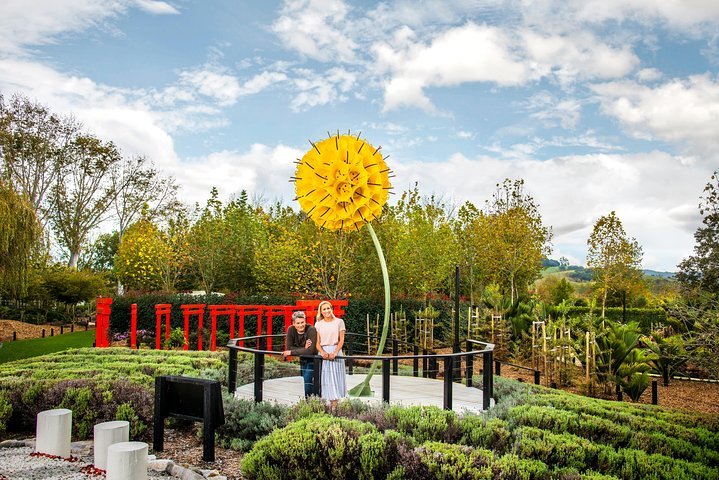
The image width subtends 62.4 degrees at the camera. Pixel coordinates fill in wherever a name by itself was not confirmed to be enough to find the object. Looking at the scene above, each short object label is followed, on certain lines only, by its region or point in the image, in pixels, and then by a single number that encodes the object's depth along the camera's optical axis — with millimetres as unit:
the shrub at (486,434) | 5504
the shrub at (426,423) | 5656
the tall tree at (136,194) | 36438
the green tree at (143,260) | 23609
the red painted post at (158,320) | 14359
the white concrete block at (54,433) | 6039
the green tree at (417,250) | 19312
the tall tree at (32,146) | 30891
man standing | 7941
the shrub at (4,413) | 7141
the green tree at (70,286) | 29766
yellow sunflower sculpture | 7930
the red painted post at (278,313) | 14267
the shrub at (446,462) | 4625
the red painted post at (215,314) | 14391
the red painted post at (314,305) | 13836
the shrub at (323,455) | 5031
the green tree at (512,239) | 27328
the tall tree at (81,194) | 34031
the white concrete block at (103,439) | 5699
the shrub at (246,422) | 6440
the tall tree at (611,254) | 27594
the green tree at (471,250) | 28328
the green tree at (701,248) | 23395
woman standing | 8008
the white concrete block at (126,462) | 5012
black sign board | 6031
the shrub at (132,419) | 6887
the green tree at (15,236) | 18484
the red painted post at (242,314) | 14402
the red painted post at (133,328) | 14452
